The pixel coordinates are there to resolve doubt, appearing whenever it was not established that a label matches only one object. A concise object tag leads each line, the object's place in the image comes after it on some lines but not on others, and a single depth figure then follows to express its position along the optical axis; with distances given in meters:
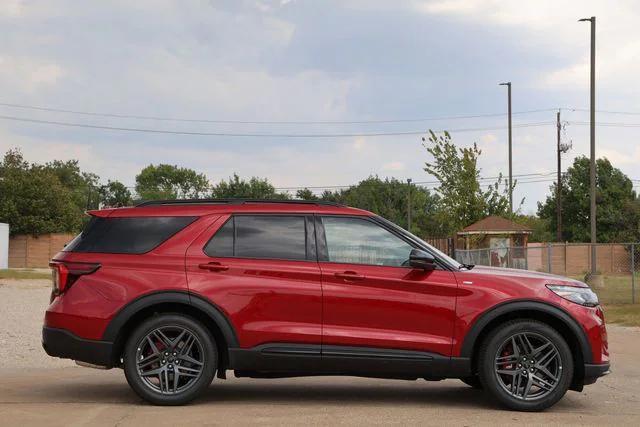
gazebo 39.38
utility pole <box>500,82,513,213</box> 45.72
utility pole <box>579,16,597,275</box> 32.09
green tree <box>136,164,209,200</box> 129.25
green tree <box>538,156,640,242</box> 79.44
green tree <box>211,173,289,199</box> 92.62
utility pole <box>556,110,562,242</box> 61.43
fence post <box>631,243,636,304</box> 22.06
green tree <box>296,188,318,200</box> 96.94
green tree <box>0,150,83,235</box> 68.25
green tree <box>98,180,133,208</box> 126.74
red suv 7.54
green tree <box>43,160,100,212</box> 120.12
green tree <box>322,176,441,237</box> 97.31
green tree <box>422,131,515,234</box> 44.34
